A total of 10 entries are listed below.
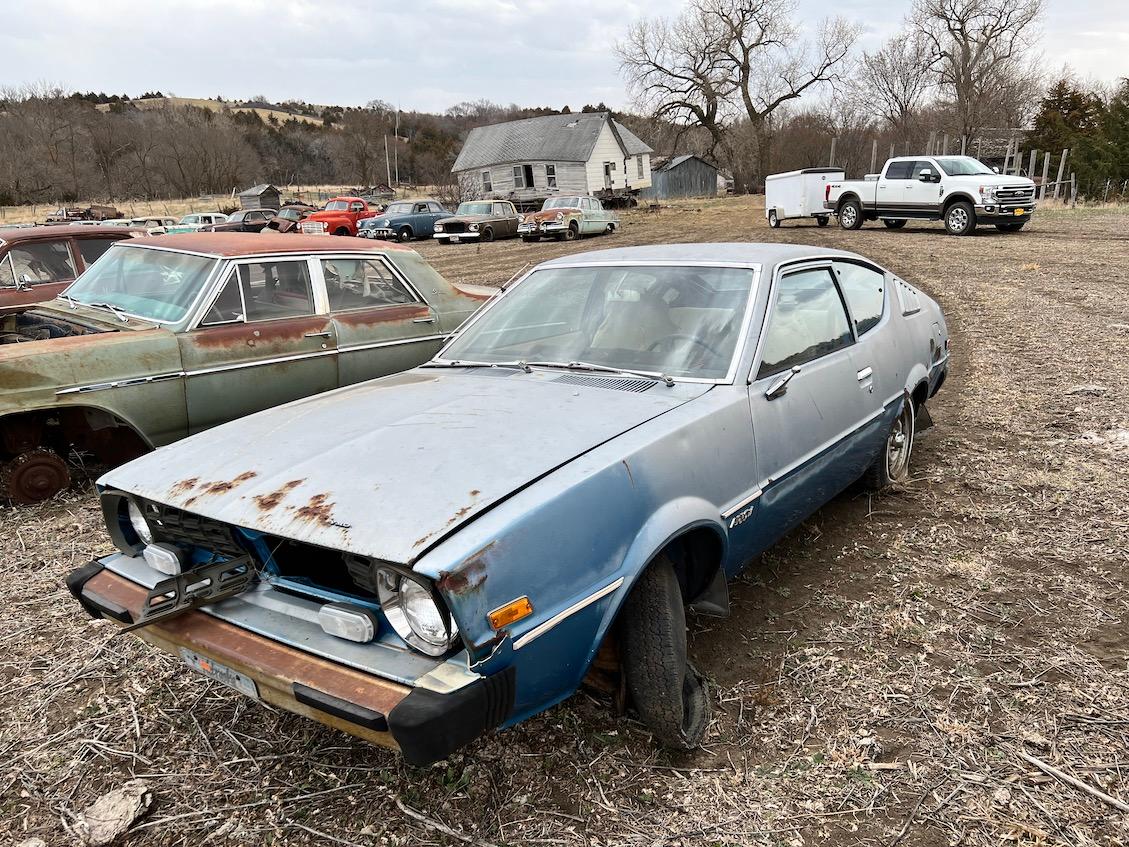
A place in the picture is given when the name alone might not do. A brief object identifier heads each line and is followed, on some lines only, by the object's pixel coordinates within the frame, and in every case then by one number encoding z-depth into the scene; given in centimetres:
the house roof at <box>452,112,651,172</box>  4819
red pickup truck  2623
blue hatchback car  203
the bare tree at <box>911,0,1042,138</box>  4566
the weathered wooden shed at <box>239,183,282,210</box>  4512
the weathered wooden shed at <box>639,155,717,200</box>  5325
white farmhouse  4806
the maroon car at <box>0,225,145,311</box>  726
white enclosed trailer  2227
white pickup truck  1816
